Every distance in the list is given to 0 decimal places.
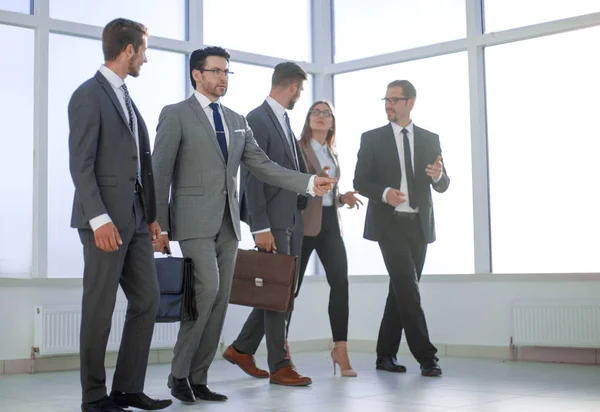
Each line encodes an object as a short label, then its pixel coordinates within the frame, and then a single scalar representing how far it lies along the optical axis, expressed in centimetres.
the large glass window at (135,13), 581
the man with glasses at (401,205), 493
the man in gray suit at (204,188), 373
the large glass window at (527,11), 586
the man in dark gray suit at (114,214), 320
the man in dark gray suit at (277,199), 426
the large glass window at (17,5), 550
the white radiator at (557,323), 555
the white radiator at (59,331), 539
